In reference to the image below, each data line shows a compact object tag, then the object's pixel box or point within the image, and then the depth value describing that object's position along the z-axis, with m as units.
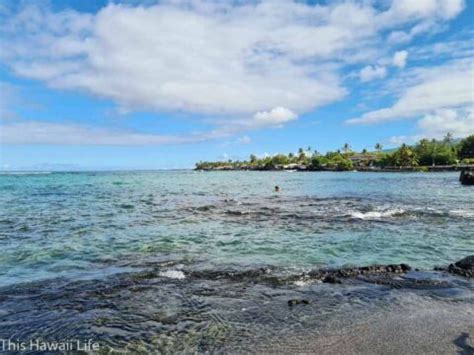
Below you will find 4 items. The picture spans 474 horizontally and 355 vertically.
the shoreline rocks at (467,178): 56.47
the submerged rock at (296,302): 7.67
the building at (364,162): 190.40
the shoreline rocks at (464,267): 9.73
